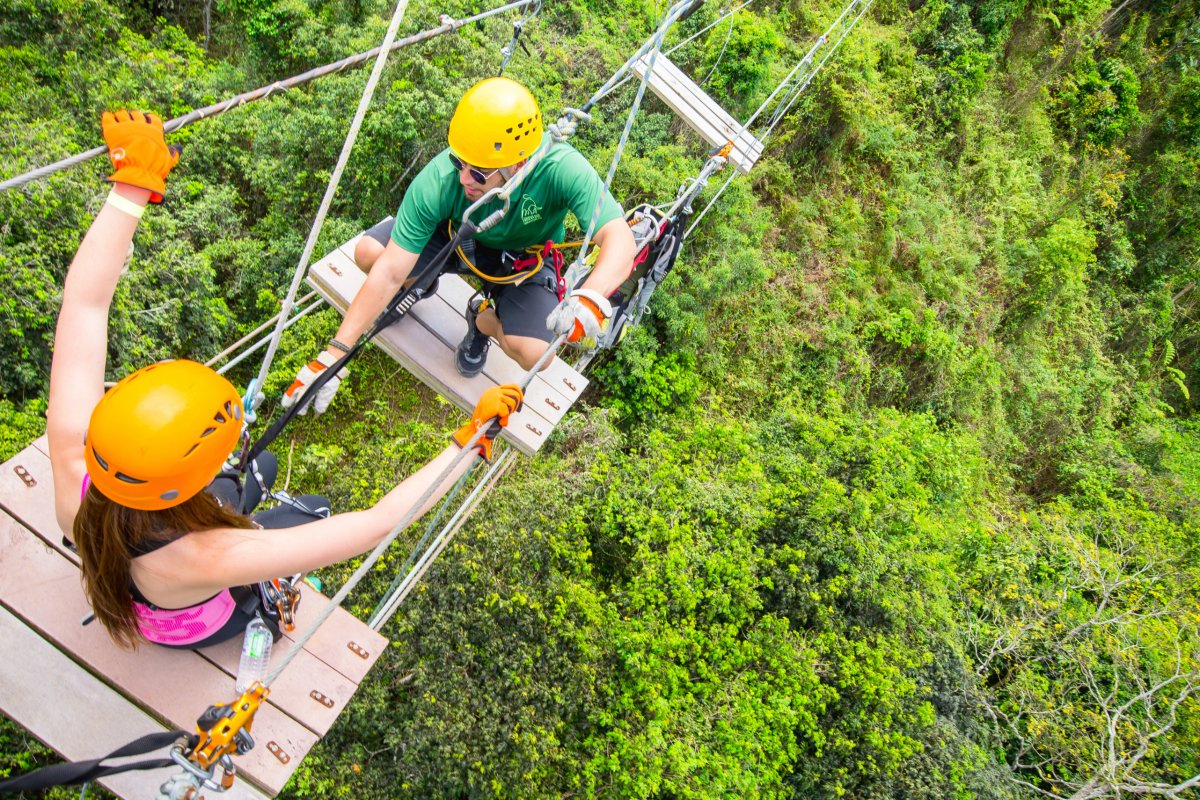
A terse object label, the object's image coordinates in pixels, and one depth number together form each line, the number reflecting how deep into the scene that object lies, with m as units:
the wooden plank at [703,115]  6.47
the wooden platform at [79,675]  2.17
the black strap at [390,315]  2.27
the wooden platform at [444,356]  3.35
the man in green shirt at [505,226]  2.65
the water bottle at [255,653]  2.14
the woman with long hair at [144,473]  1.47
